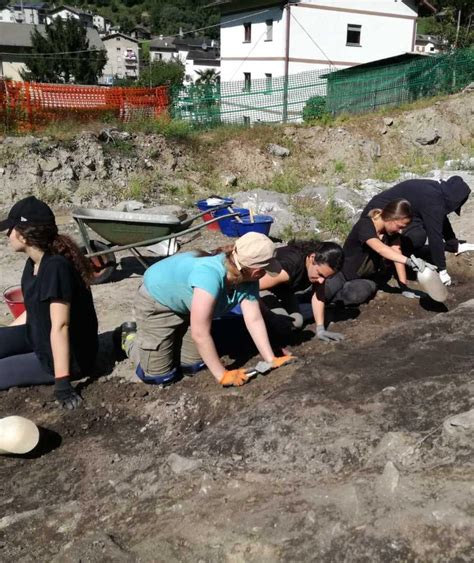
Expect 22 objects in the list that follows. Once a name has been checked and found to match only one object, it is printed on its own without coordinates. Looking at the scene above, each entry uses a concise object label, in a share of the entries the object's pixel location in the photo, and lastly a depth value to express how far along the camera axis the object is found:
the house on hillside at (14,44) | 48.47
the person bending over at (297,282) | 3.83
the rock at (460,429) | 2.44
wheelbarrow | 5.71
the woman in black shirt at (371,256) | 4.46
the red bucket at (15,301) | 4.42
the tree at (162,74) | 43.03
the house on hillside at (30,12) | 85.98
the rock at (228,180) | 11.61
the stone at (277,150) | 13.03
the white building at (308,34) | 26.86
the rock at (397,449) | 2.43
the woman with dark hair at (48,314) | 3.35
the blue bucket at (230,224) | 7.11
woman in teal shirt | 3.04
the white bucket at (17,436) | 3.06
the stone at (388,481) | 2.24
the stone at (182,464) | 2.72
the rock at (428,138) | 14.56
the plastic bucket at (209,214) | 7.42
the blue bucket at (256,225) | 6.63
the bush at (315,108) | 15.86
